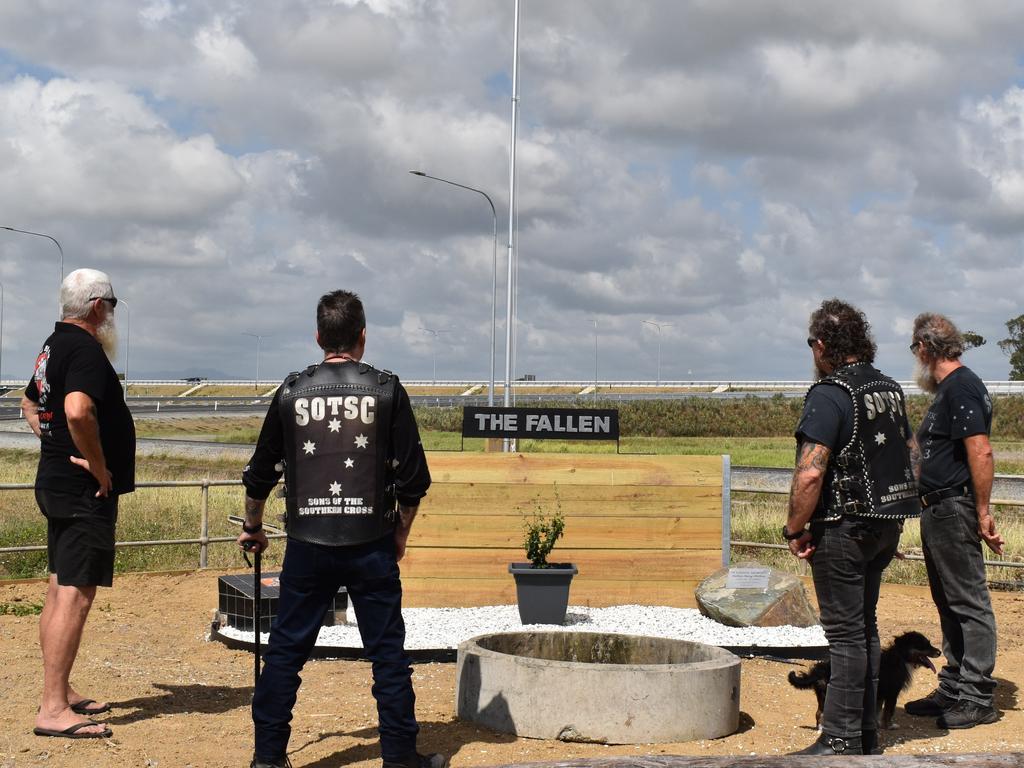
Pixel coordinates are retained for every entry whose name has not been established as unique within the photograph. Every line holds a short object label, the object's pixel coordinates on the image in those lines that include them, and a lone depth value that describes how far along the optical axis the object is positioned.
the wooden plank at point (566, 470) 9.04
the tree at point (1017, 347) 80.15
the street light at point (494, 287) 30.97
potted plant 8.16
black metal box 8.12
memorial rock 8.38
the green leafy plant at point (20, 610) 9.16
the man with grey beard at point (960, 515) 5.88
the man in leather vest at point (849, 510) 4.85
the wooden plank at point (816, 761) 3.61
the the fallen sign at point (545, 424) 9.42
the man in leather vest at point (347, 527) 4.57
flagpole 28.48
